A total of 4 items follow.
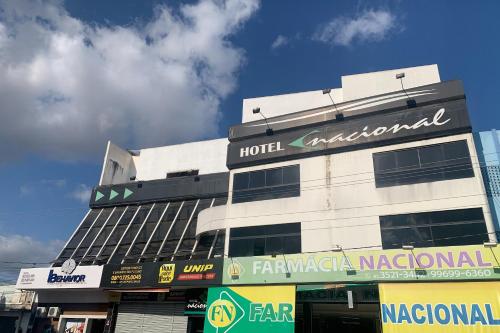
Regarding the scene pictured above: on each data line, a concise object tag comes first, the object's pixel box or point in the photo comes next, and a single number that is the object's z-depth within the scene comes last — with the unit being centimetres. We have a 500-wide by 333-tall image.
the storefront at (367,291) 1731
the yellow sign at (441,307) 1680
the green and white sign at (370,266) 1772
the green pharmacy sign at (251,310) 2045
